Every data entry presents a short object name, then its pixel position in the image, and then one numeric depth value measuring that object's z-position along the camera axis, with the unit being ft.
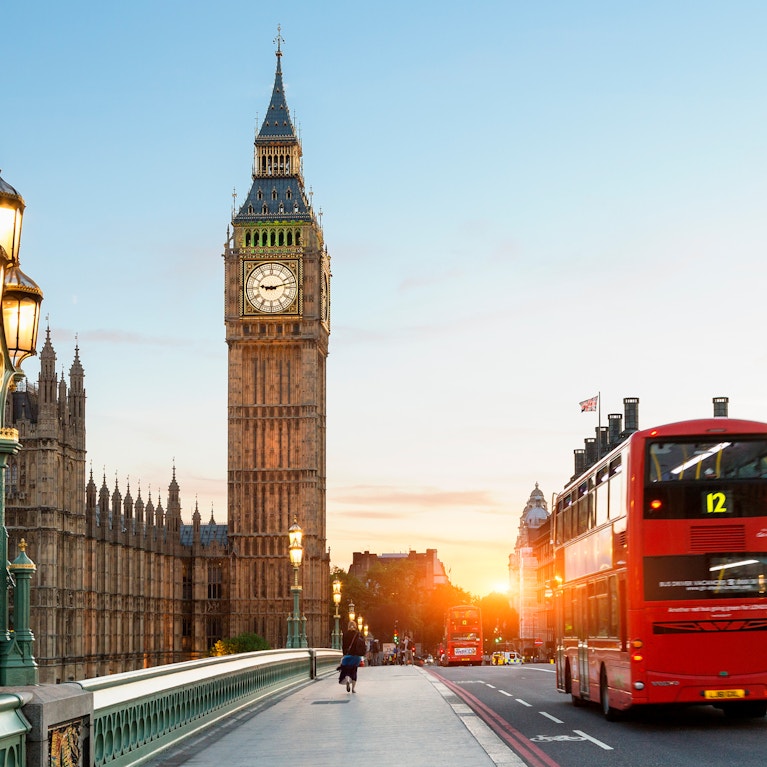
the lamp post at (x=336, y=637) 260.83
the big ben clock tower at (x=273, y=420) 372.79
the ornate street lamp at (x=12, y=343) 33.86
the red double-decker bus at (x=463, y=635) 269.64
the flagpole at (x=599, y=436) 299.34
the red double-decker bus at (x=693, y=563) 62.18
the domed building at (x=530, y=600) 551.92
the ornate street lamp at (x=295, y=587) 126.72
